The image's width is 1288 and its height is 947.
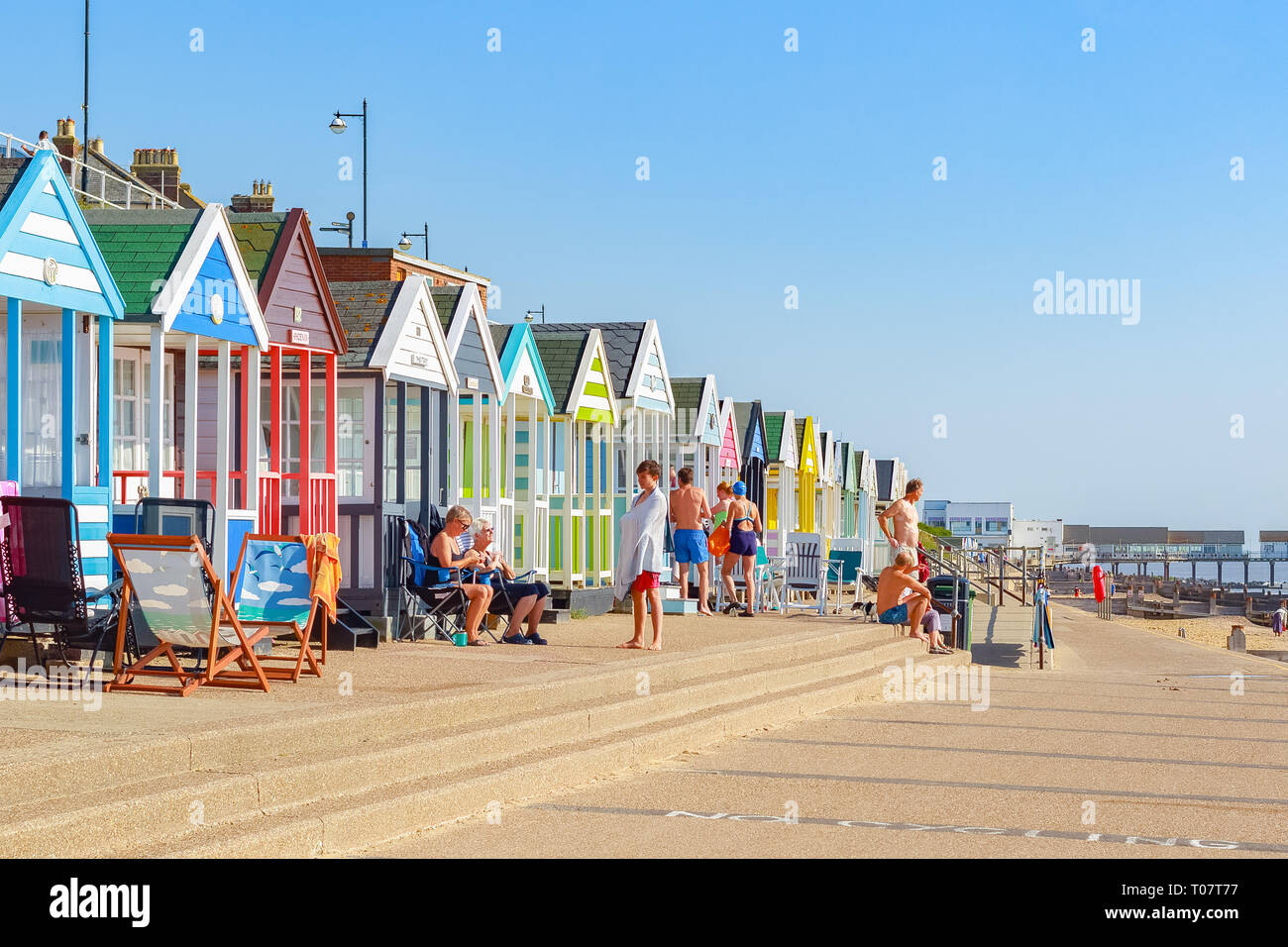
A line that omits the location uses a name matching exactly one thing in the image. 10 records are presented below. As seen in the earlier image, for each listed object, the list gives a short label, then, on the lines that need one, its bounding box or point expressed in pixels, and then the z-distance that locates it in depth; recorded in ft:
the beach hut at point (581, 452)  60.13
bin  67.42
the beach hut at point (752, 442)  87.10
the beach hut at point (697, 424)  73.97
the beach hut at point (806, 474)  105.19
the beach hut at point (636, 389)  65.46
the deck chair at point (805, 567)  67.56
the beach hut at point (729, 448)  80.02
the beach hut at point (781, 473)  97.14
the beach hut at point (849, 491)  134.10
